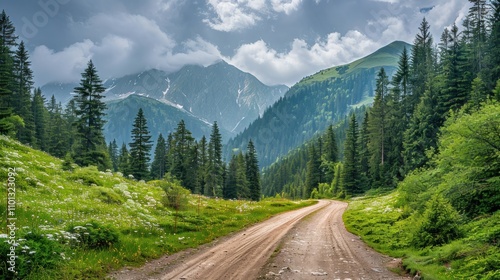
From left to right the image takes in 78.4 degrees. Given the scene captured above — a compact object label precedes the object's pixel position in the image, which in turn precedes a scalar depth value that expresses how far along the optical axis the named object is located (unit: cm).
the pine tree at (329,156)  8785
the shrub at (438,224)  1362
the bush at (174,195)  2191
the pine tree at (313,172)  9150
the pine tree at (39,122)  6962
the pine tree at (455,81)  4653
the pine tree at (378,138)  6706
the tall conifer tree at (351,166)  7244
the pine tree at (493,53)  4494
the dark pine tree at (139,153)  6212
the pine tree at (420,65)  6302
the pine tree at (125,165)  6486
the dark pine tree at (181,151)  6850
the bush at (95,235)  1224
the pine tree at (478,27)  5280
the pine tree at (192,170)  6862
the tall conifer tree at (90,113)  4281
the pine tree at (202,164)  7019
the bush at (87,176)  2397
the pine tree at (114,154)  10981
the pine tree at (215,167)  7319
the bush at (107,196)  2101
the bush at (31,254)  819
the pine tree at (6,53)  4020
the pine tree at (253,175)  8156
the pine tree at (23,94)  5800
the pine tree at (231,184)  7850
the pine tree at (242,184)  7738
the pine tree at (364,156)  7356
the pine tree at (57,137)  7225
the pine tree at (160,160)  8600
